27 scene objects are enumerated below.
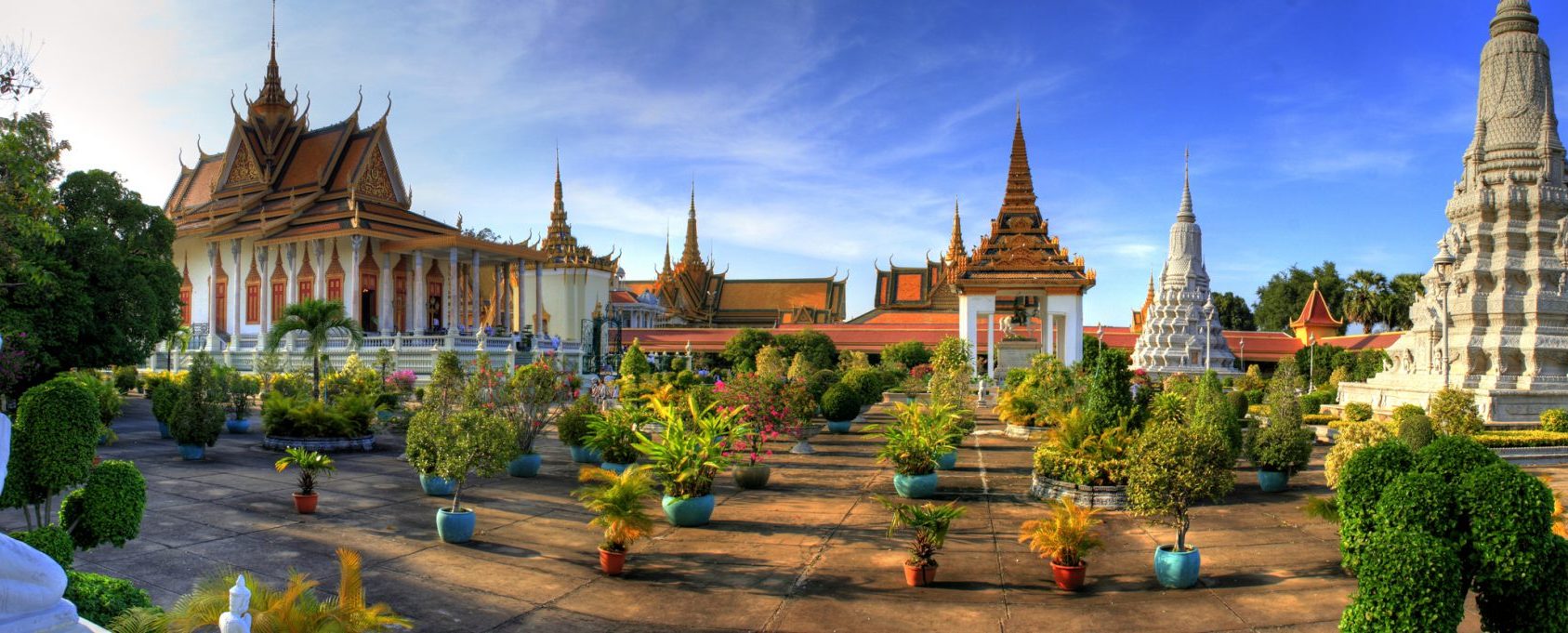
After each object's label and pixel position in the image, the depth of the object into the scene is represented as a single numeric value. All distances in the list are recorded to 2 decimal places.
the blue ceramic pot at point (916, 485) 11.20
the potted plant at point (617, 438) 11.92
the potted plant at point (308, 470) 9.72
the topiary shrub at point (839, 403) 18.91
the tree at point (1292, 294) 54.57
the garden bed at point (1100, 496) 10.59
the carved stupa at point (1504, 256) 19.03
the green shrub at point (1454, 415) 13.17
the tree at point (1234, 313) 63.38
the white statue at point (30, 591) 2.86
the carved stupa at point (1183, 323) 35.84
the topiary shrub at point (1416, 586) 4.47
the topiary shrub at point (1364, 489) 5.02
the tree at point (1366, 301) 49.31
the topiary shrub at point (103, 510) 6.25
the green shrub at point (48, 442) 6.18
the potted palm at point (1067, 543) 7.11
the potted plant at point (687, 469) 9.42
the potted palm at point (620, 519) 7.56
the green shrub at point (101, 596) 4.80
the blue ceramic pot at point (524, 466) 12.80
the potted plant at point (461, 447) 8.59
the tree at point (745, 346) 40.04
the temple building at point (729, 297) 58.00
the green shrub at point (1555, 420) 15.80
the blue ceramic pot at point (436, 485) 11.02
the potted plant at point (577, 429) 13.97
